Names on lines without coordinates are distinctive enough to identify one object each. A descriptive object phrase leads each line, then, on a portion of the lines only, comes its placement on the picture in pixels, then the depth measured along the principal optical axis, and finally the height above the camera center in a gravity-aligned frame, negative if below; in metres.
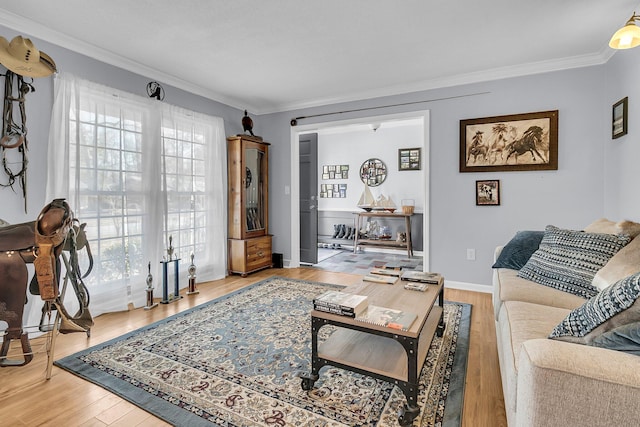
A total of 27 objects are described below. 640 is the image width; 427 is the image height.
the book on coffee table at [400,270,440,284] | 2.32 -0.54
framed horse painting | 3.30 +0.70
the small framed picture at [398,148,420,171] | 6.30 +0.97
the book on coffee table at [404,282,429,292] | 2.14 -0.56
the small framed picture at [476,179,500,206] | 3.54 +0.15
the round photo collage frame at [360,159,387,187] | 6.68 +0.75
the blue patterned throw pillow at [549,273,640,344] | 0.97 -0.36
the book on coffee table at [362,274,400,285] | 2.33 -0.55
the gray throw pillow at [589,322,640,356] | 0.91 -0.41
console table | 6.00 -0.67
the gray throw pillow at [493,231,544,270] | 2.50 -0.37
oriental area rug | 1.57 -1.02
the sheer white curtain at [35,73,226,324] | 2.77 +0.28
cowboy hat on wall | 2.09 +1.04
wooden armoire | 4.34 +0.01
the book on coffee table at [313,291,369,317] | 1.66 -0.53
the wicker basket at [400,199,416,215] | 6.05 +0.03
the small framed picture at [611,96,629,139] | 2.67 +0.77
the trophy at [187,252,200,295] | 3.54 -0.81
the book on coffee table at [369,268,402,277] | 2.52 -0.53
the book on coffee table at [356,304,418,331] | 1.54 -0.58
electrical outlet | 3.68 -0.57
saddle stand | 1.87 -0.35
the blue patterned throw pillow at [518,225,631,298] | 1.89 -0.35
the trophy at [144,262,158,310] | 3.11 -0.83
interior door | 5.05 +0.15
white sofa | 0.84 -0.51
